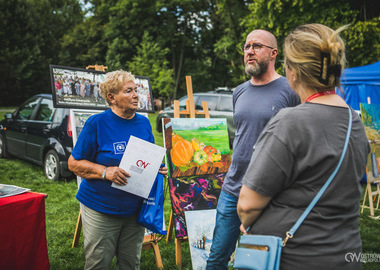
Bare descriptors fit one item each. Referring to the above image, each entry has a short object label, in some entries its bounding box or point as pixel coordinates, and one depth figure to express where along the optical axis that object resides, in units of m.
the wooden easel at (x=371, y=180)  4.84
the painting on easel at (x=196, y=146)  3.36
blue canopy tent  6.58
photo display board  3.38
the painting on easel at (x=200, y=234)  3.01
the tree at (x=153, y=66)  23.98
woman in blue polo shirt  2.14
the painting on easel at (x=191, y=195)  3.18
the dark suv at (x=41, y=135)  5.56
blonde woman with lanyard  1.17
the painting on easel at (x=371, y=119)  5.19
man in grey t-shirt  2.22
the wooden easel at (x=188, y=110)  3.60
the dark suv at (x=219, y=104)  9.92
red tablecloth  2.04
